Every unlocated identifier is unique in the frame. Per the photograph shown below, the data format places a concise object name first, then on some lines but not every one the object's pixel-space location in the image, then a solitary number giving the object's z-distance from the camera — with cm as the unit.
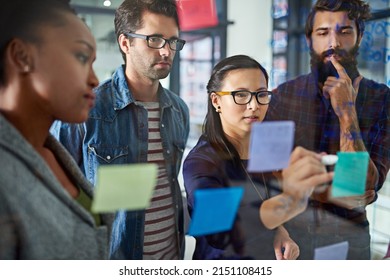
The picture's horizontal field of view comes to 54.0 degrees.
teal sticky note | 109
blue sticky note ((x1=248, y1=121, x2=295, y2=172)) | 102
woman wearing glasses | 102
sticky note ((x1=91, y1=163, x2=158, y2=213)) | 91
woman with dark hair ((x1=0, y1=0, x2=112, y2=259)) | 81
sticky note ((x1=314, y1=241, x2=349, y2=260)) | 114
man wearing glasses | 95
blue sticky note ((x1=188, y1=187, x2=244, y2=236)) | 100
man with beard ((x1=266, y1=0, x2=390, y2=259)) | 108
